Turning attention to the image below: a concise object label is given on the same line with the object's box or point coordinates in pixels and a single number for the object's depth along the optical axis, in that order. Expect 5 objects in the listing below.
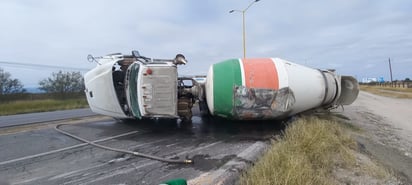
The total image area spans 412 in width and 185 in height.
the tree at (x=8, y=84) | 40.53
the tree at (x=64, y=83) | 42.75
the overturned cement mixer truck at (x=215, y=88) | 6.72
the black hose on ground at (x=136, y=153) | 4.72
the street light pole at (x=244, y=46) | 19.67
